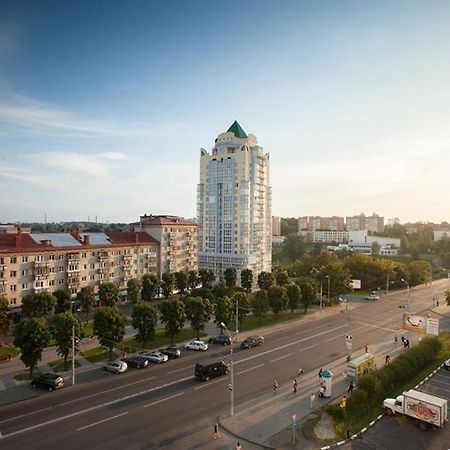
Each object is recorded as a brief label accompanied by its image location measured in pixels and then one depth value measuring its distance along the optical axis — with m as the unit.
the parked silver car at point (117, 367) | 48.78
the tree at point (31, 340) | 44.94
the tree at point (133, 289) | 84.88
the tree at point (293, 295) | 80.25
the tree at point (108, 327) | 52.00
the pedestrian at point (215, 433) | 32.84
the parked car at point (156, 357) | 52.50
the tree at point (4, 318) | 56.47
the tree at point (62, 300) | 72.25
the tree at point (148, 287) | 86.44
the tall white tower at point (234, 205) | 119.31
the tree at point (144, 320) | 56.12
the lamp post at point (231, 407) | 36.36
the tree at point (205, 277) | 100.69
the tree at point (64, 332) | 48.69
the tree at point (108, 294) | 74.25
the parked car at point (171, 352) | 54.75
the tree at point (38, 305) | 64.56
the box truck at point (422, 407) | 34.94
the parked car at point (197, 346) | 58.19
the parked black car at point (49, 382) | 43.16
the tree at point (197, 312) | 61.53
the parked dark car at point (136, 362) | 50.59
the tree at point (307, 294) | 82.75
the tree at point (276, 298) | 75.69
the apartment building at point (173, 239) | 103.19
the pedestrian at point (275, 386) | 42.69
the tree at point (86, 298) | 73.00
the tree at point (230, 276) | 106.25
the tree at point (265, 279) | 100.38
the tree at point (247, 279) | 106.49
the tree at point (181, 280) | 94.31
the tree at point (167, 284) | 92.69
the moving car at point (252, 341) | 59.63
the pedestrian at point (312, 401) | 38.23
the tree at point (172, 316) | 58.69
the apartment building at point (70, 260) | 72.25
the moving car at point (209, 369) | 45.69
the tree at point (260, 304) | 72.94
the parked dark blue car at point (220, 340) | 61.25
